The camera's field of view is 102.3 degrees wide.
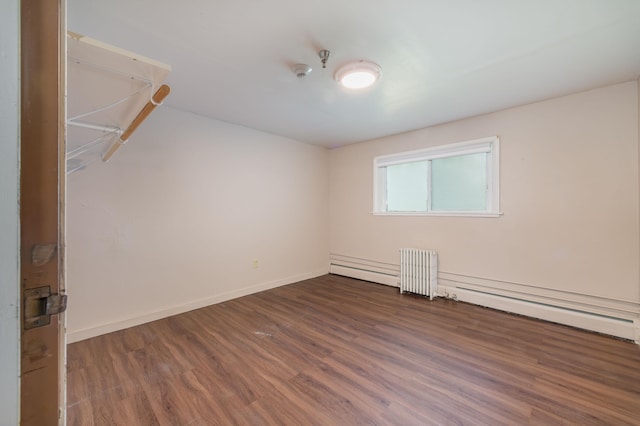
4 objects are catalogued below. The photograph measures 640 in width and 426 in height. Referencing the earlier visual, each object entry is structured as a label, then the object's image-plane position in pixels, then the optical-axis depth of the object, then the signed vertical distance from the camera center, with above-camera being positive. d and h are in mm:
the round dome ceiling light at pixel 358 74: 2016 +1115
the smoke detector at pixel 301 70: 2041 +1153
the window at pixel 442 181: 3162 +446
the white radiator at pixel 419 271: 3453 -819
